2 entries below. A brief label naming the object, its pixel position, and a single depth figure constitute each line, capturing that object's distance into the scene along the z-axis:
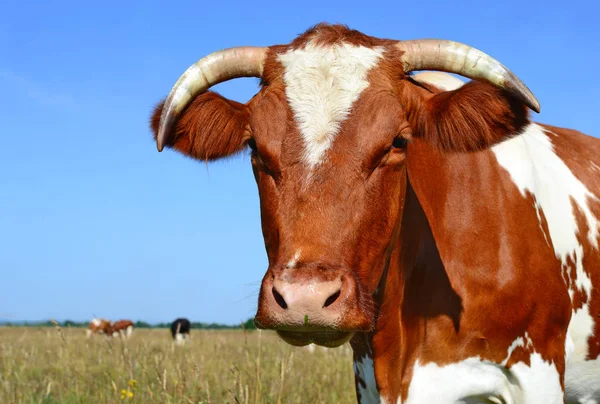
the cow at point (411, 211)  3.56
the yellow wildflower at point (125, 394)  5.71
